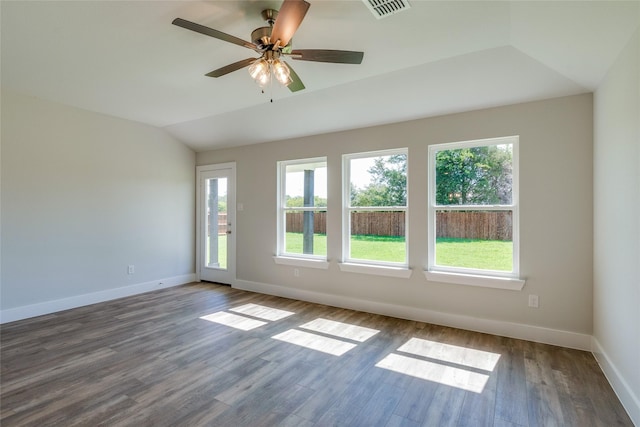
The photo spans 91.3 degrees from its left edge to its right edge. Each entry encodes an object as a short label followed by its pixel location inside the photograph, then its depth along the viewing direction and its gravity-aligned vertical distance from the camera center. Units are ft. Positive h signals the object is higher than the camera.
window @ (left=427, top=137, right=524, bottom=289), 10.98 +0.10
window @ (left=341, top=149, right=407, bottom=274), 13.02 +0.20
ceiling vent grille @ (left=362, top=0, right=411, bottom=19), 6.47 +4.38
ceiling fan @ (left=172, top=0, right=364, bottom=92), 5.99 +3.57
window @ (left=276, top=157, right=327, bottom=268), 15.06 +0.19
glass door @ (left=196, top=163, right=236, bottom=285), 17.83 -0.62
